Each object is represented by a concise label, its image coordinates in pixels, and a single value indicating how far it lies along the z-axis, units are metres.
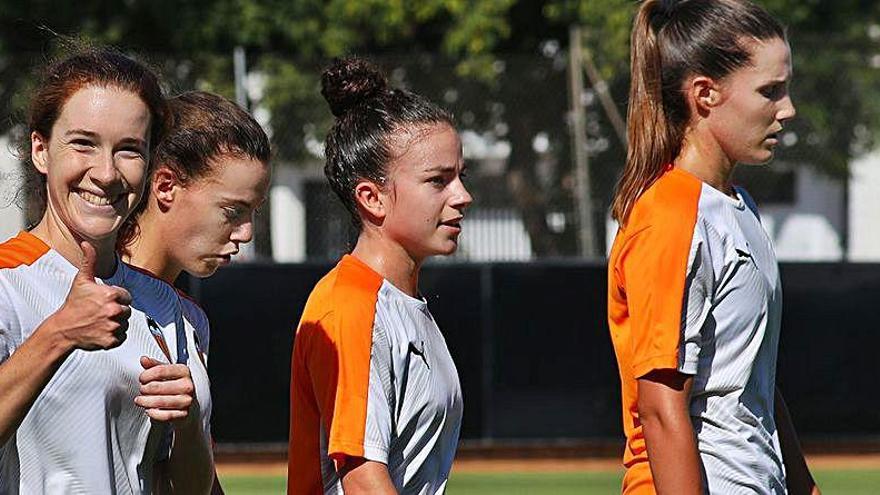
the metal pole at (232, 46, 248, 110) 25.92
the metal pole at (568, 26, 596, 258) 26.77
